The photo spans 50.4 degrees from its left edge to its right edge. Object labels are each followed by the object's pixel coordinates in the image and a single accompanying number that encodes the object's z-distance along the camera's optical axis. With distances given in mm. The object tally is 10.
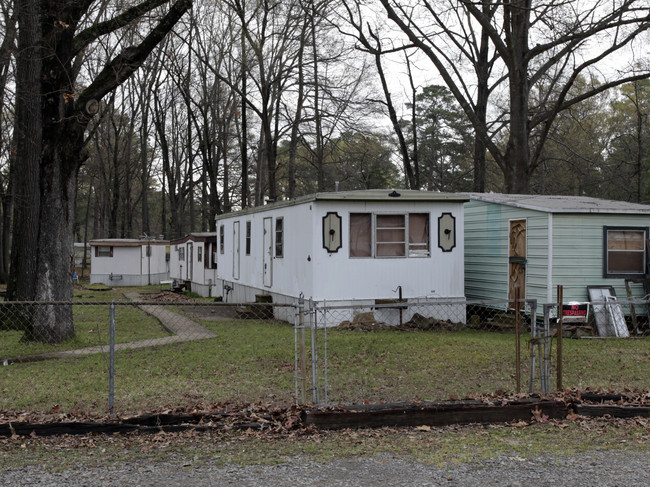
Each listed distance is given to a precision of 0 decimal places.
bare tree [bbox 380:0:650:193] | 19469
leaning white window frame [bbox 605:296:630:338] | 13641
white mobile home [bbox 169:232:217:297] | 24891
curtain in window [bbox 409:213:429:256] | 15062
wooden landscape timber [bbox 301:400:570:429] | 6133
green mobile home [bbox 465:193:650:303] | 14008
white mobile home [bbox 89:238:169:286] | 33031
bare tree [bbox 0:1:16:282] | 15422
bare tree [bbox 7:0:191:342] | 11734
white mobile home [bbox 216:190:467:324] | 14469
